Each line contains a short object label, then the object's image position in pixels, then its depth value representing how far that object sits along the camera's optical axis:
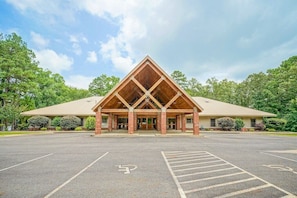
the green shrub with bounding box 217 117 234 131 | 28.44
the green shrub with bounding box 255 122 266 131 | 29.59
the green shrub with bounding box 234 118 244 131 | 29.25
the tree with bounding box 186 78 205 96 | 52.34
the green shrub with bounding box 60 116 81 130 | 28.17
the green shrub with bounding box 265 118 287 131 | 29.45
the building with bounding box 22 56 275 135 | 19.17
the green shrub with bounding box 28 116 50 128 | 28.11
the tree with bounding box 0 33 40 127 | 32.60
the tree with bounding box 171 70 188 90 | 50.93
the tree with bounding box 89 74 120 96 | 49.75
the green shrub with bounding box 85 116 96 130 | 27.75
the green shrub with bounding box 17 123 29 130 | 30.47
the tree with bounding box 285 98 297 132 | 29.68
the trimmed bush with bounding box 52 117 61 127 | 28.92
